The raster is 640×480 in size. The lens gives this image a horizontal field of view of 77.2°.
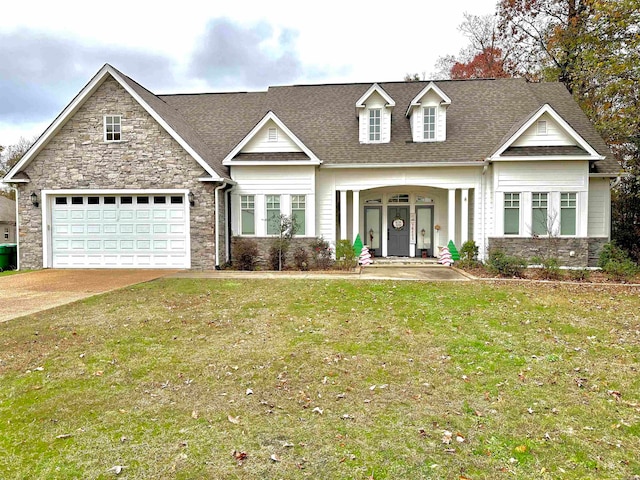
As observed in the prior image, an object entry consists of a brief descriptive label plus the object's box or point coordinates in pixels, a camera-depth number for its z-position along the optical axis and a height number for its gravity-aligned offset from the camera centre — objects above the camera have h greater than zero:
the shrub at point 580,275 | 11.92 -1.39
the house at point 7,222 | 29.48 +0.71
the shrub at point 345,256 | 14.04 -0.92
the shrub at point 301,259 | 14.49 -1.05
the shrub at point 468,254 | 14.55 -0.90
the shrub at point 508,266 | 12.27 -1.12
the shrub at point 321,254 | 14.40 -0.88
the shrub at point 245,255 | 14.51 -0.88
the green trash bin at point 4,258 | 15.90 -1.05
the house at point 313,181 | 14.08 +1.83
